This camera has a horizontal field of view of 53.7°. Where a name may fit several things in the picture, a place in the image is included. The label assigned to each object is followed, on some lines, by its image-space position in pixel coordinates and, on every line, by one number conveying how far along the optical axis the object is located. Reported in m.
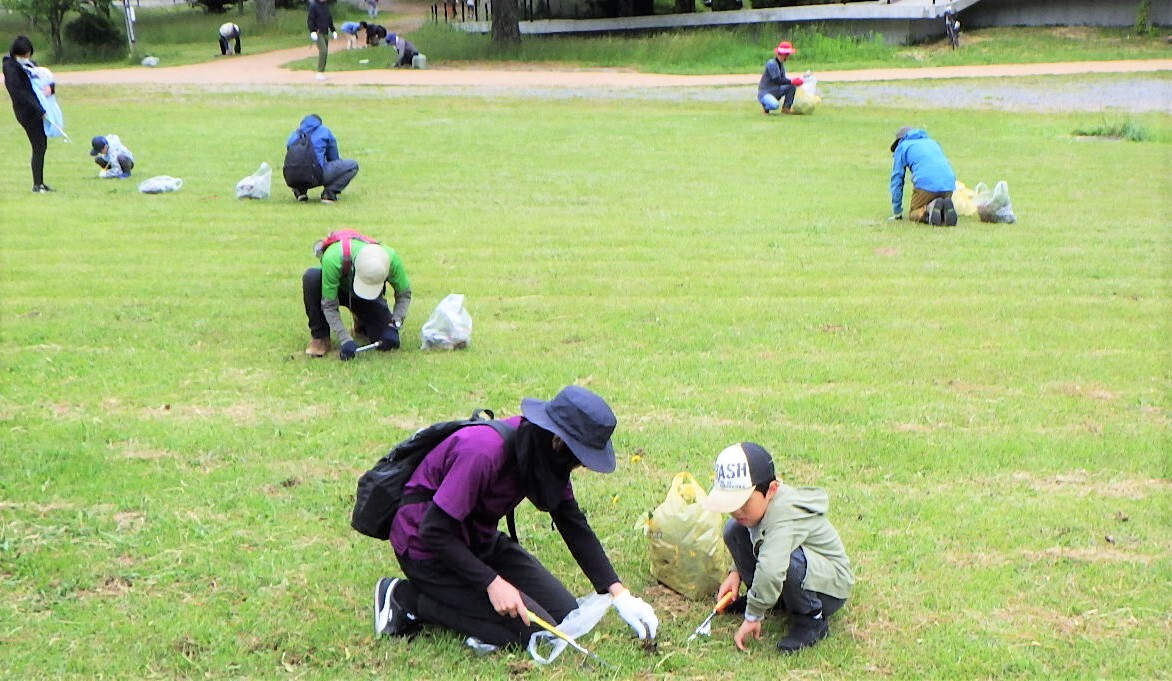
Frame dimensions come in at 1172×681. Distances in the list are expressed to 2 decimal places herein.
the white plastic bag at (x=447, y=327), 8.06
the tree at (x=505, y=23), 33.00
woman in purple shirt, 4.07
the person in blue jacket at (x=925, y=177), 12.05
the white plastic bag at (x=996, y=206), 12.26
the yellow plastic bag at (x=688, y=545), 4.91
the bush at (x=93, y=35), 37.56
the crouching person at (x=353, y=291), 7.48
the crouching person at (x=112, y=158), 15.21
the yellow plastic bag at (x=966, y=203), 12.64
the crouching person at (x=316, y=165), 12.80
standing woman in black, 13.77
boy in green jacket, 4.41
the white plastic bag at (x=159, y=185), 14.18
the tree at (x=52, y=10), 36.91
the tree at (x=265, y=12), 43.84
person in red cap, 21.12
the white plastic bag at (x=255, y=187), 13.71
